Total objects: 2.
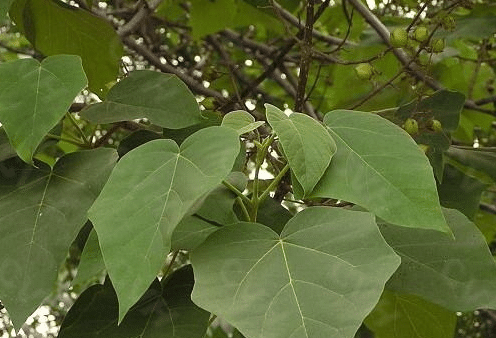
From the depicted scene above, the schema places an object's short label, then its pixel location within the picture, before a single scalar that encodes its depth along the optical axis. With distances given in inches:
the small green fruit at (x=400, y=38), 97.7
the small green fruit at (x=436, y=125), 96.4
